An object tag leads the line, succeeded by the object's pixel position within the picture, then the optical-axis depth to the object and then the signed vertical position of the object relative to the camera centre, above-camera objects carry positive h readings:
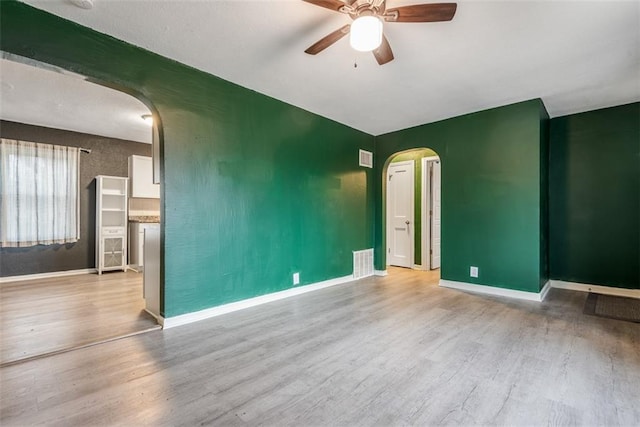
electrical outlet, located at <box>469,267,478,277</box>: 3.87 -0.79
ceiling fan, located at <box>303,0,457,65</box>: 1.67 +1.22
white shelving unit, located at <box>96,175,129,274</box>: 5.10 -0.16
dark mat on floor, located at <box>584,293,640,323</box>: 2.89 -1.04
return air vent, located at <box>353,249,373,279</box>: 4.60 -0.82
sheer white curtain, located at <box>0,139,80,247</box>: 4.29 +0.33
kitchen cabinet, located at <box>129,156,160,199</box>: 5.46 +0.74
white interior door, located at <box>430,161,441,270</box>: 5.41 +0.04
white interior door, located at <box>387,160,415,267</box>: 5.61 +0.00
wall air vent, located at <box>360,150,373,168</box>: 4.79 +0.95
